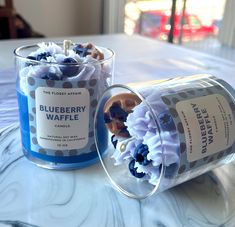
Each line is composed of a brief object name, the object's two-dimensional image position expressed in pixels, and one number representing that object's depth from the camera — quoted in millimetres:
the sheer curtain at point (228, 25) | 1868
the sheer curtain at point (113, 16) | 2613
